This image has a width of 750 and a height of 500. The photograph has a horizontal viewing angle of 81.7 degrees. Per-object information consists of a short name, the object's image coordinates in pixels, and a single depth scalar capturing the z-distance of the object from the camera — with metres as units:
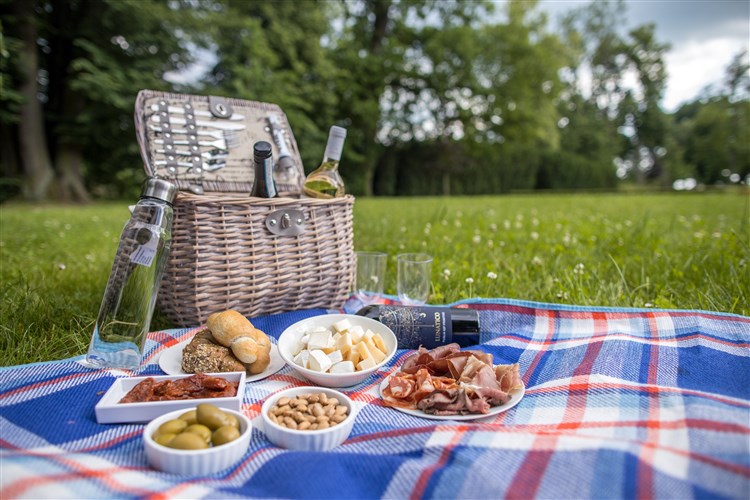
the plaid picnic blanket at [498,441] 0.81
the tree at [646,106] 35.56
